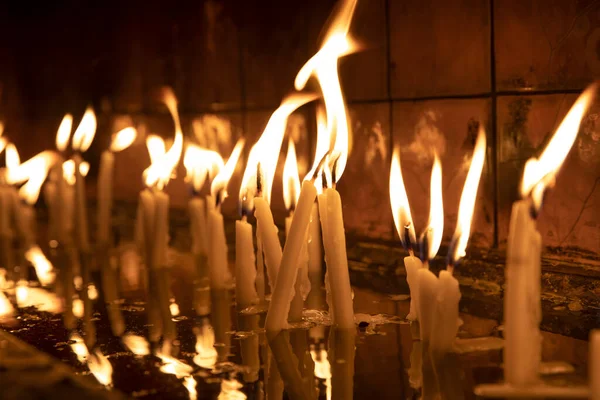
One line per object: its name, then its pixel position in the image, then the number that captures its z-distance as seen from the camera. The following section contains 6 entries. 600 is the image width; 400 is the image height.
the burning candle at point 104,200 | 1.15
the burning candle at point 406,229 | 0.76
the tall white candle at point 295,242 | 0.77
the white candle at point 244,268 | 0.84
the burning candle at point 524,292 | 0.64
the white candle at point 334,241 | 0.76
